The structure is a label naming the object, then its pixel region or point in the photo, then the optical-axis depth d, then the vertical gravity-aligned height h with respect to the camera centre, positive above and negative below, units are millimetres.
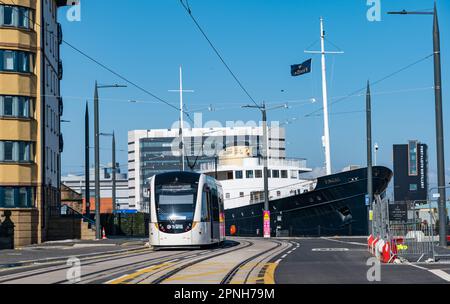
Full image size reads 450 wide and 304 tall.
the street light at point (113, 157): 65344 +4288
